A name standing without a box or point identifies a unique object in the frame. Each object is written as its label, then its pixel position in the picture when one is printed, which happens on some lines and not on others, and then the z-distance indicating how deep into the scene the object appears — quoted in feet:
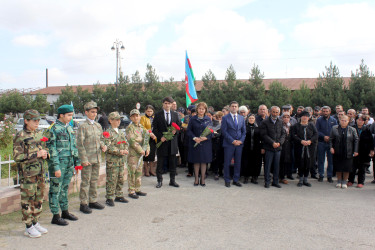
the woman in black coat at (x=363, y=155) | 22.92
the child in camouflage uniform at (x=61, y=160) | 13.92
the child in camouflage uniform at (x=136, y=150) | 19.08
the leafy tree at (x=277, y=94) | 101.40
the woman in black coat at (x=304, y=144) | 23.00
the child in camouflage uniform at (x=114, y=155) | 17.34
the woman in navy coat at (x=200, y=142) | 22.43
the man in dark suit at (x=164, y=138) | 22.10
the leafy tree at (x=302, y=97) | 96.41
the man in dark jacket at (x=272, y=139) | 22.31
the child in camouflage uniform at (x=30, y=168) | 12.64
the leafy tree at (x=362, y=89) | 87.97
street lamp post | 93.05
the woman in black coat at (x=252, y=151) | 23.61
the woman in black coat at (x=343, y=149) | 22.26
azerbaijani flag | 31.19
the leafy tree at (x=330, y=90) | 90.89
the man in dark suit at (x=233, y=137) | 22.65
